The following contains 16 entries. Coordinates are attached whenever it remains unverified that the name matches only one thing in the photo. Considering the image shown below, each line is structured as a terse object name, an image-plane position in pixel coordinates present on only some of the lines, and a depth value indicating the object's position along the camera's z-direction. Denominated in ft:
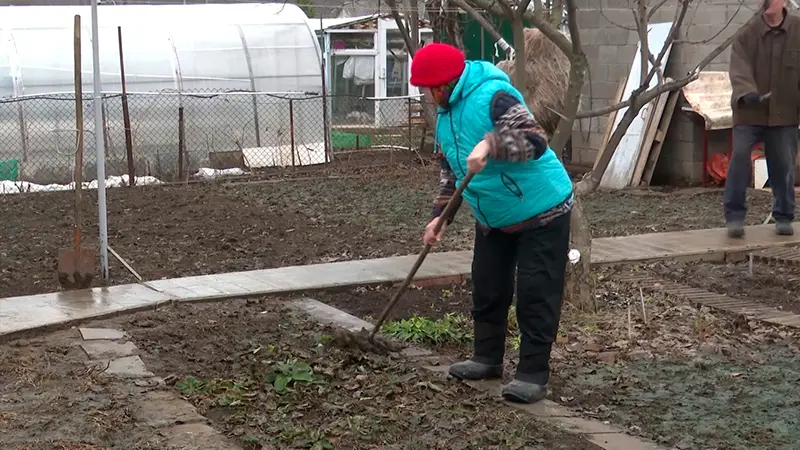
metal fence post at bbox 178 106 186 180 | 46.30
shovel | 22.79
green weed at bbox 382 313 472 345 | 18.90
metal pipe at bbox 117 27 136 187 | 44.11
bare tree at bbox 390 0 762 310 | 19.21
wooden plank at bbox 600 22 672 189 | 40.96
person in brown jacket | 27.30
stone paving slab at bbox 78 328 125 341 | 18.80
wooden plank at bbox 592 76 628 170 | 42.39
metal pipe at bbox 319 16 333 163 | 52.08
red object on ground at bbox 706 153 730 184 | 40.01
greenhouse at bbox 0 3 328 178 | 46.32
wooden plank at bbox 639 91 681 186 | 40.57
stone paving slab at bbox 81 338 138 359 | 17.65
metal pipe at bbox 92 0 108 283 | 23.69
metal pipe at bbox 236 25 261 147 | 51.62
